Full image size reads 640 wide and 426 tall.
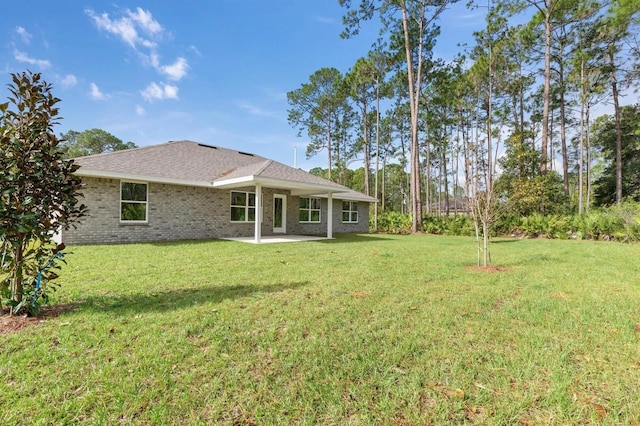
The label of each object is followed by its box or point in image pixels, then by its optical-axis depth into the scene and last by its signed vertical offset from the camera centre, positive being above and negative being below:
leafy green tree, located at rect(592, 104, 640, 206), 23.83 +5.82
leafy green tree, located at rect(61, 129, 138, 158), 40.43 +10.87
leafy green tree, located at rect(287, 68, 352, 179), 27.30 +10.75
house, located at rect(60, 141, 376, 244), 10.65 +1.17
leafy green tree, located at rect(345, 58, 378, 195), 24.20 +11.47
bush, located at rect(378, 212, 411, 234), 20.50 +0.01
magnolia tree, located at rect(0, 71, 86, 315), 3.29 +0.37
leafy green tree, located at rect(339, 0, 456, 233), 18.00 +12.17
